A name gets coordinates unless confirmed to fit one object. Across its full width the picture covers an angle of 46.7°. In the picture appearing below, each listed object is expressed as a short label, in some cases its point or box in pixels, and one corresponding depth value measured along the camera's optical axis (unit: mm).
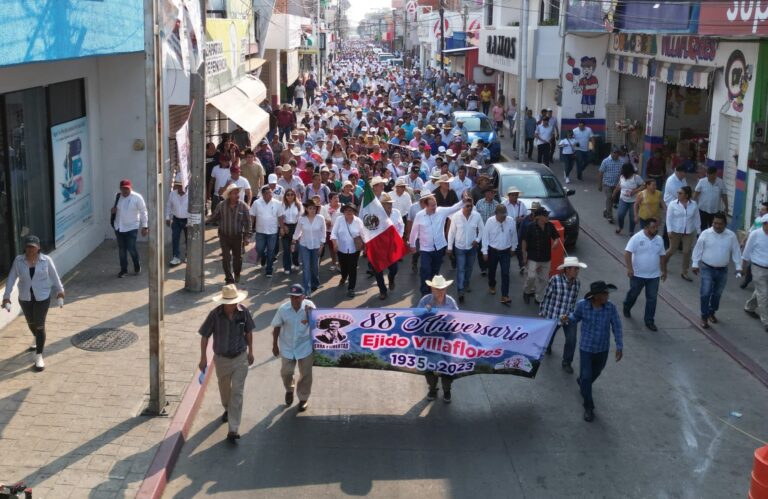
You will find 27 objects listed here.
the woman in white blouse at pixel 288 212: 14609
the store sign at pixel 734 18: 14477
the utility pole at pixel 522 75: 27297
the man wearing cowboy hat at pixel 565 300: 10715
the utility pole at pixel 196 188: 13336
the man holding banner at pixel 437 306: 9594
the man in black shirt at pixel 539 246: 13070
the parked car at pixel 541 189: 16906
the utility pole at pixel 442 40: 51822
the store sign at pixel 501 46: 33562
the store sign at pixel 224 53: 15717
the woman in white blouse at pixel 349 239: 13836
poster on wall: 14195
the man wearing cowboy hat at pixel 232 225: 14117
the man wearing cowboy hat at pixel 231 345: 8781
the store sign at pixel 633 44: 23906
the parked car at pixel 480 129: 27105
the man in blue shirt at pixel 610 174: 19328
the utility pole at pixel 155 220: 8742
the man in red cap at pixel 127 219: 13922
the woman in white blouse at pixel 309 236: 13719
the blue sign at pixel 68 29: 9359
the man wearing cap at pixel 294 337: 9320
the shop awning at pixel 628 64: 24838
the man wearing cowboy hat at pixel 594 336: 9461
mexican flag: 13875
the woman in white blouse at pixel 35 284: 9922
